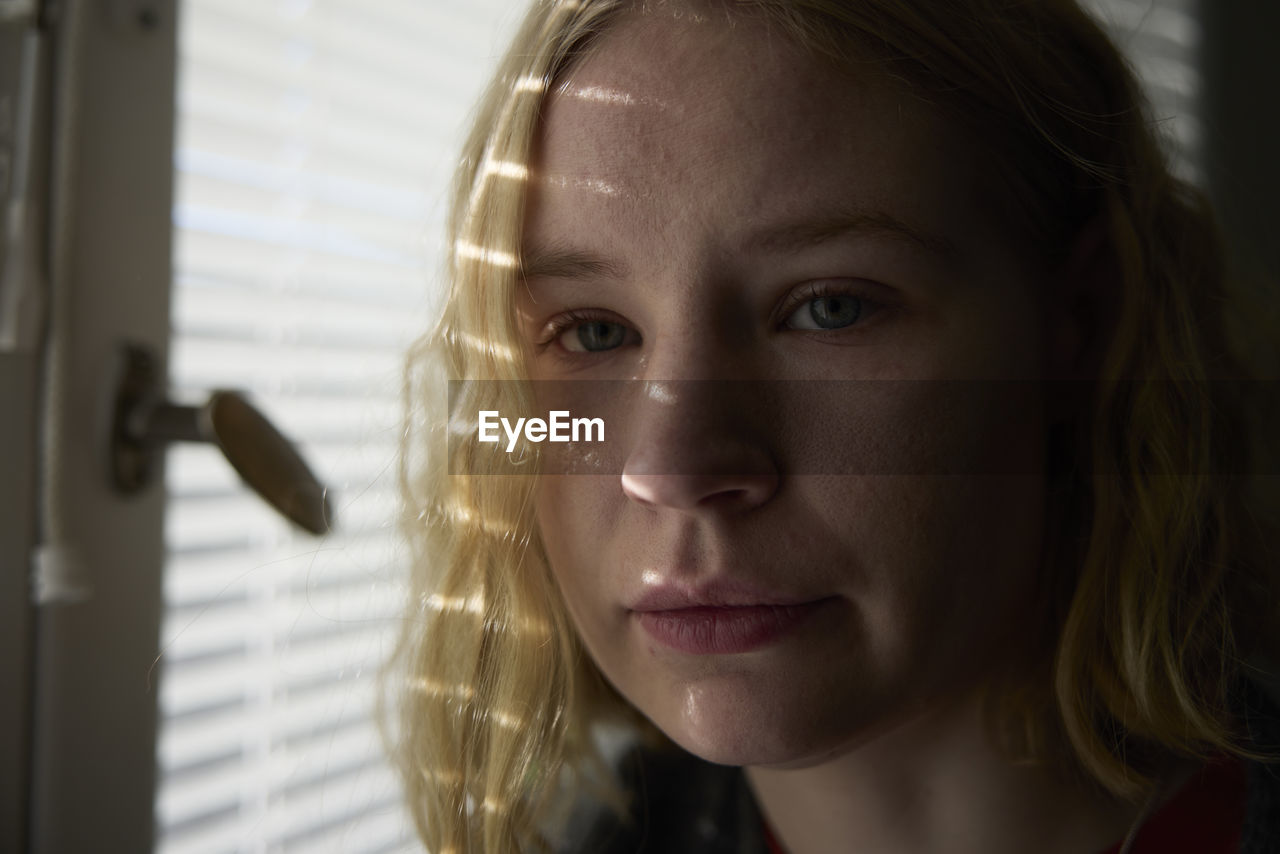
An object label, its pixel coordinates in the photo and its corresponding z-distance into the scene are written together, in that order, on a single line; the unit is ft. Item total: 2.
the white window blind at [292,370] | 2.01
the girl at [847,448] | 1.63
